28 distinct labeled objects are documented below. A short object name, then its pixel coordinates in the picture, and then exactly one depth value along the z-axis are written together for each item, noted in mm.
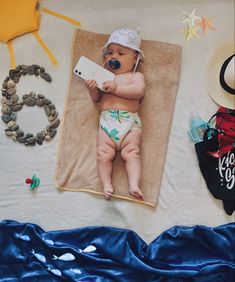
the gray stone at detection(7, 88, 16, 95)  1511
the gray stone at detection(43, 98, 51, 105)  1515
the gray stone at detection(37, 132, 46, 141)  1493
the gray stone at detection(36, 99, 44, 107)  1515
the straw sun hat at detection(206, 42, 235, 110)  1524
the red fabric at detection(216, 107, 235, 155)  1495
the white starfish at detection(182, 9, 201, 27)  1594
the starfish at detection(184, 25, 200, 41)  1587
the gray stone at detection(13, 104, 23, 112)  1506
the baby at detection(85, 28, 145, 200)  1441
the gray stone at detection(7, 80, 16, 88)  1517
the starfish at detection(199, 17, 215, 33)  1600
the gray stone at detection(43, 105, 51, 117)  1510
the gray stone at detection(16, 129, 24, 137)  1487
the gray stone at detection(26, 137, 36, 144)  1486
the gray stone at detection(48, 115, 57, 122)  1506
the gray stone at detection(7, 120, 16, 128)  1493
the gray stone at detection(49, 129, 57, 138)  1502
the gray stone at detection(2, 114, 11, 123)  1494
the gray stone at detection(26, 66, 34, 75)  1536
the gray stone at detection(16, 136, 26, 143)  1487
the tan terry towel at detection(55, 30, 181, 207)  1481
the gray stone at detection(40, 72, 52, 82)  1535
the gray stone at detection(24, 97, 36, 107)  1510
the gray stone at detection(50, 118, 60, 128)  1505
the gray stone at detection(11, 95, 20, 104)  1509
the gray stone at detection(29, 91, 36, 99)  1518
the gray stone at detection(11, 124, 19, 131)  1490
